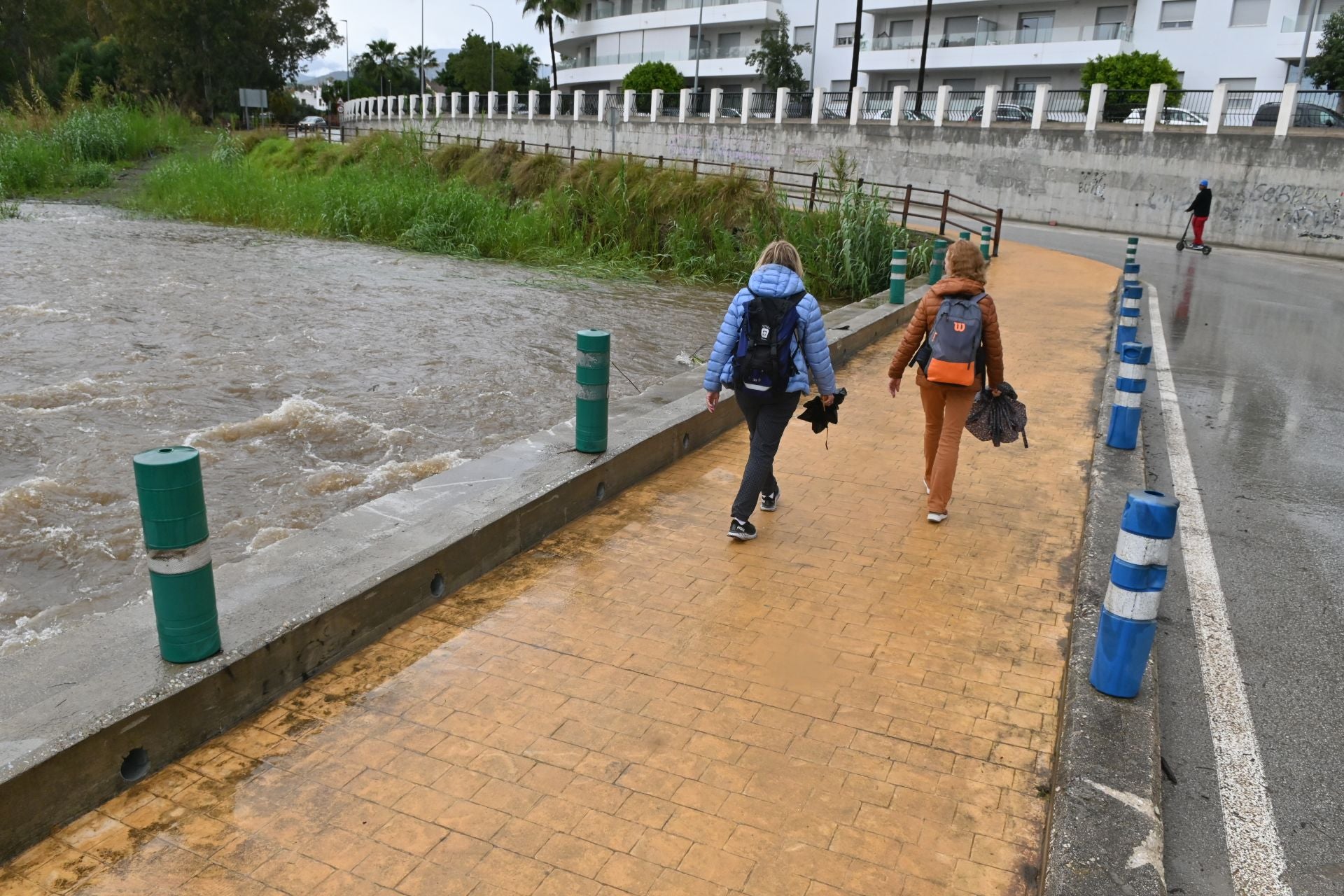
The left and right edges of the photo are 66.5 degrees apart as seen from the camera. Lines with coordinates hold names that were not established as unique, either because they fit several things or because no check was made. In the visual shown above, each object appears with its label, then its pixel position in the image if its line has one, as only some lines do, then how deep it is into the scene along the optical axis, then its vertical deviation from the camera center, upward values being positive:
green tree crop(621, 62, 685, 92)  62.47 +2.91
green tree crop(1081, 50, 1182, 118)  41.22 +2.85
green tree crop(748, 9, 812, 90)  57.09 +3.87
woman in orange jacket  6.01 -1.33
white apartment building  42.03 +4.76
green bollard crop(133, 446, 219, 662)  3.46 -1.47
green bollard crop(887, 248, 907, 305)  14.09 -1.89
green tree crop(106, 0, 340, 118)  62.56 +3.93
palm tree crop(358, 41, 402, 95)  104.88 +5.67
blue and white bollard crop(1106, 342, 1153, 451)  7.27 -1.77
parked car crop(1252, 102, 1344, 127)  26.77 +0.91
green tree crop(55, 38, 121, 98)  71.19 +3.01
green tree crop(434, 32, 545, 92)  85.25 +4.32
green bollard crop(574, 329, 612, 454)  6.05 -1.50
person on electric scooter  23.89 -1.25
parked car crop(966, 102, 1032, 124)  33.22 +0.90
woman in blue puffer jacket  5.43 -1.24
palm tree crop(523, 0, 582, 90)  74.06 +7.88
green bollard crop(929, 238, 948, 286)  15.65 -1.88
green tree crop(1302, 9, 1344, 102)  36.88 +3.29
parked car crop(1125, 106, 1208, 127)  29.39 +0.83
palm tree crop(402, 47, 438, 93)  101.43 +5.87
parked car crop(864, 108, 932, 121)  35.91 +0.73
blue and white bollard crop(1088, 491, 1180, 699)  3.90 -1.66
